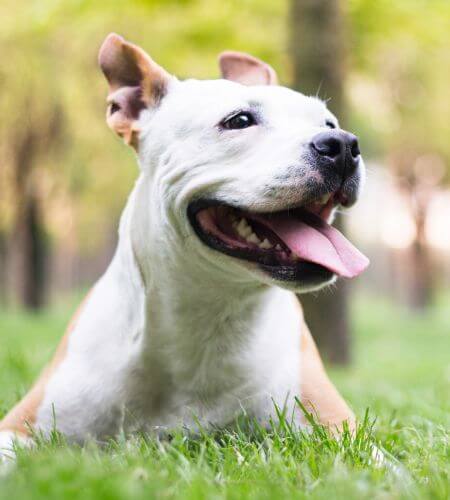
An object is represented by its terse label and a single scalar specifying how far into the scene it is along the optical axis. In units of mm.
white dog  2664
